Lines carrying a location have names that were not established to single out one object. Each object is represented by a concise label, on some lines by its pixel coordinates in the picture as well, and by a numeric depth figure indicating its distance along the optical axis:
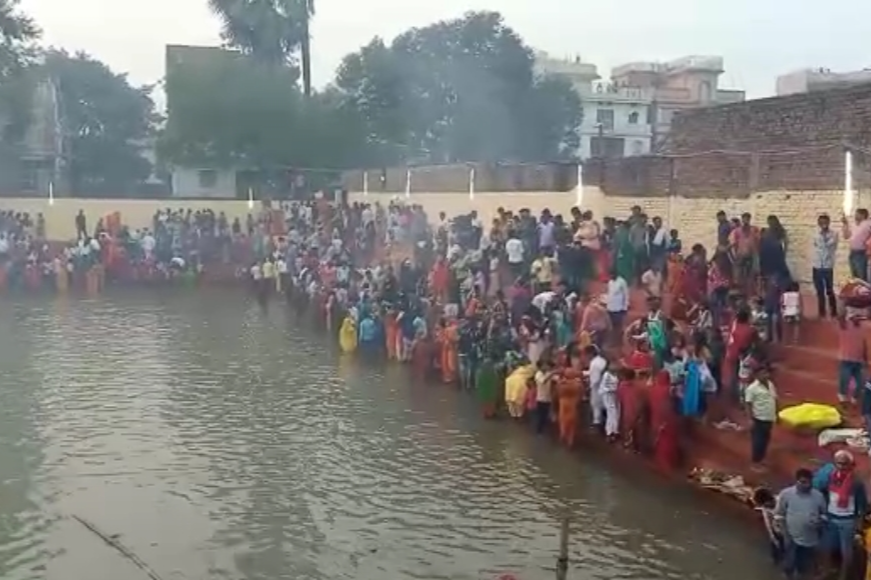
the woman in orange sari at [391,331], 20.27
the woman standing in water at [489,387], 15.88
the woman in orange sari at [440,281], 21.03
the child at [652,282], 17.94
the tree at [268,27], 46.50
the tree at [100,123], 49.31
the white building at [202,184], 47.00
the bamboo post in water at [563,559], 8.20
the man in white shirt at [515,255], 20.56
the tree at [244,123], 42.94
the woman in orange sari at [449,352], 18.08
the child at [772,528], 10.15
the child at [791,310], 15.18
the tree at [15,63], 40.62
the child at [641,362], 13.93
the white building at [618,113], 65.56
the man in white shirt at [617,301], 16.97
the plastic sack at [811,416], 12.35
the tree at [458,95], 46.47
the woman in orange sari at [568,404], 14.27
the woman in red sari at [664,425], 13.05
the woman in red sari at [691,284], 16.47
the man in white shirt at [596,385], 14.23
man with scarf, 9.59
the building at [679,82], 67.38
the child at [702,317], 14.83
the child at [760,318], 15.09
